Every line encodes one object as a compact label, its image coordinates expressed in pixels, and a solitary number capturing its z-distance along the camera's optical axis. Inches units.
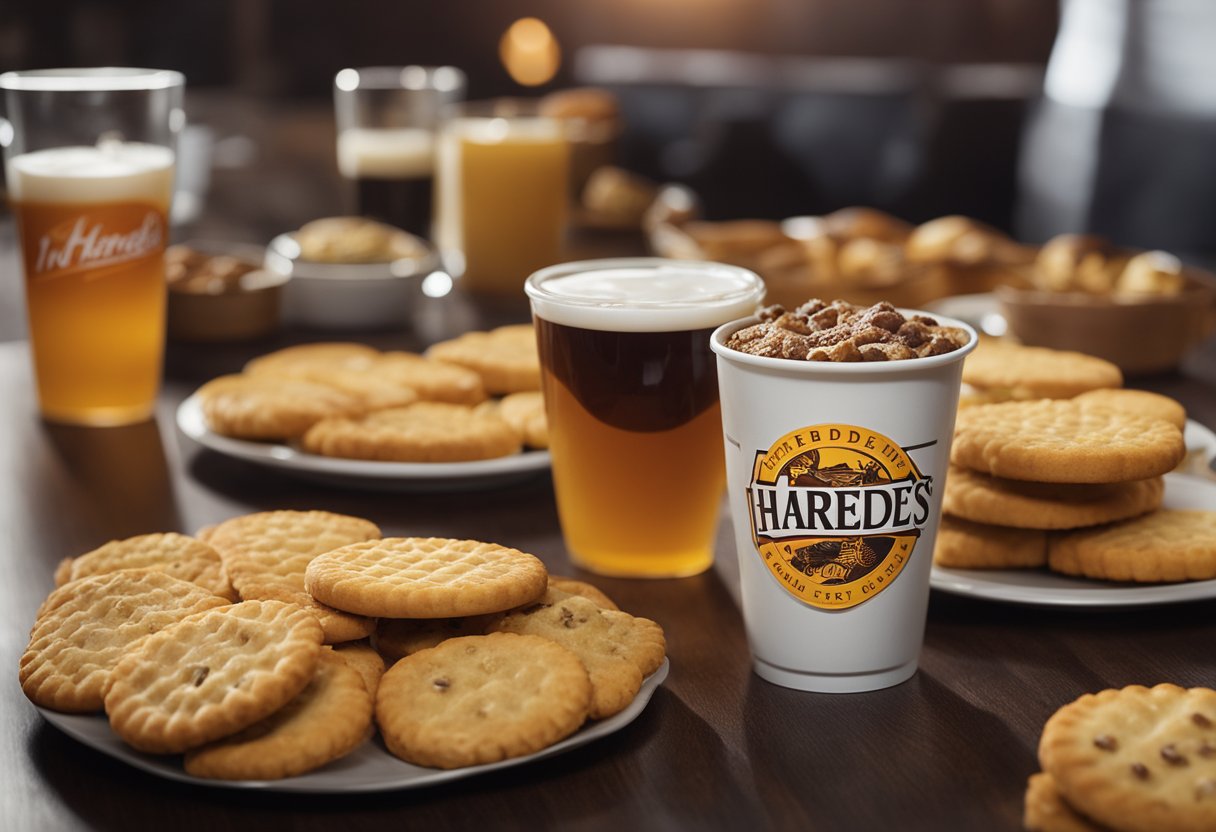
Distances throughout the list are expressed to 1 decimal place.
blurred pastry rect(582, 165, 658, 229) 115.4
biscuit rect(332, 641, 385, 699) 36.5
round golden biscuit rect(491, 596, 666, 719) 36.0
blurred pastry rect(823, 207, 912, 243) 104.2
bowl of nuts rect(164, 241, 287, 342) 85.3
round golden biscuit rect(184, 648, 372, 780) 32.4
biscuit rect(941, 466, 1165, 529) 44.3
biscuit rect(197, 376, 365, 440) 59.8
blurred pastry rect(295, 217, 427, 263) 92.0
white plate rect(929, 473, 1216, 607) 42.8
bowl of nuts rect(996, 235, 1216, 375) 74.3
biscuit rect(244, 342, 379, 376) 69.6
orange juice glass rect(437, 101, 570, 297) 96.6
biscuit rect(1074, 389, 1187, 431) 53.3
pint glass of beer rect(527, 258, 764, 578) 46.3
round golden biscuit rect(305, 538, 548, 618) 37.1
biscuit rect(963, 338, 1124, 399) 59.0
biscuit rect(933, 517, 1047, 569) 45.8
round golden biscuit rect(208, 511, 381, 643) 38.5
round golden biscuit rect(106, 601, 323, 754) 32.5
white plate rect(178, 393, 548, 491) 55.7
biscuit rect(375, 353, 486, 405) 64.1
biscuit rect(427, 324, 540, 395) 66.4
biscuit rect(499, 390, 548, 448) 59.4
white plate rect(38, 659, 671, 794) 32.4
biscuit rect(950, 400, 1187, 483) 42.8
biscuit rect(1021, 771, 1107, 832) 30.8
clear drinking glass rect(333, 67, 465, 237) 103.0
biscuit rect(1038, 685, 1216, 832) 29.6
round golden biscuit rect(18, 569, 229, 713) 36.2
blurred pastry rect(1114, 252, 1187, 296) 79.4
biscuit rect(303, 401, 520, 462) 56.9
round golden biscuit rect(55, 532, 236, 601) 43.7
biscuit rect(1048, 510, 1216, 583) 43.7
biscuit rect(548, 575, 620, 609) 41.7
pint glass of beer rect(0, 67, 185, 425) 64.3
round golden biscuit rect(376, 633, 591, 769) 33.1
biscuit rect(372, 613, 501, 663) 38.4
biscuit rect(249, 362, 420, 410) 62.4
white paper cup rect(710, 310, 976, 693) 36.7
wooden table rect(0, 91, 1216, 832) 32.8
